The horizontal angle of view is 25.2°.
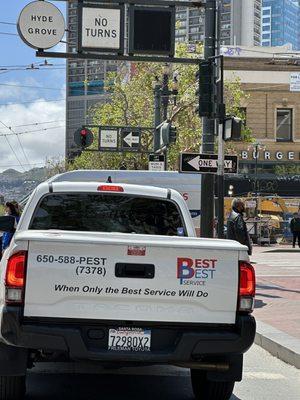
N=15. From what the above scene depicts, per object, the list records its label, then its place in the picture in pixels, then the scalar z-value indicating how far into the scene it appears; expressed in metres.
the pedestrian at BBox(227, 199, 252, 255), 12.11
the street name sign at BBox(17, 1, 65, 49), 13.96
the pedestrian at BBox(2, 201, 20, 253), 14.17
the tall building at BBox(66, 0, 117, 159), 100.75
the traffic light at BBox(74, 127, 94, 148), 29.58
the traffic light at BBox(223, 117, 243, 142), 12.69
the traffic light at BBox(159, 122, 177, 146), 19.80
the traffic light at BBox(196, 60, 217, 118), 13.38
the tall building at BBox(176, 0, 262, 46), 147.12
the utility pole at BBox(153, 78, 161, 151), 26.16
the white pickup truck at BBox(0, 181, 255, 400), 4.95
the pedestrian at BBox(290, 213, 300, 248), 28.58
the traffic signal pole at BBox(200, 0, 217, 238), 13.80
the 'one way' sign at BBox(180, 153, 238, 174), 13.13
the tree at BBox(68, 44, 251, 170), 34.12
